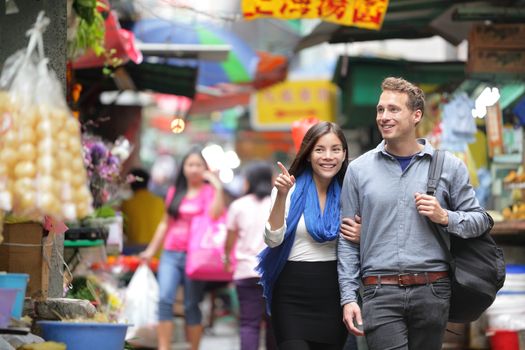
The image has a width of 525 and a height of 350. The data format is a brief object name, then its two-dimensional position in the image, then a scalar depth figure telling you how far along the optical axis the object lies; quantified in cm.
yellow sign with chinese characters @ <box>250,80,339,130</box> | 2108
